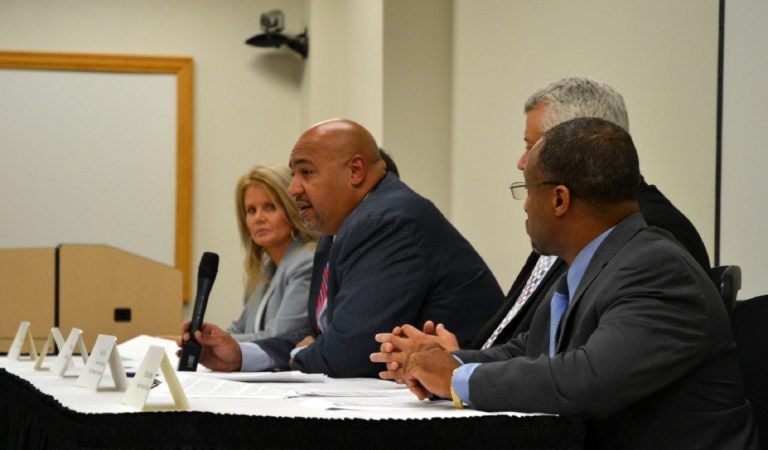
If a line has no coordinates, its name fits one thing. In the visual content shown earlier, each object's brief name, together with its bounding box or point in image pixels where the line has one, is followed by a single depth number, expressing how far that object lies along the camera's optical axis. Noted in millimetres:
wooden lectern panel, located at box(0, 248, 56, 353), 9453
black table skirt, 3016
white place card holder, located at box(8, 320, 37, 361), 5391
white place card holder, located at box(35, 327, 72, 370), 4855
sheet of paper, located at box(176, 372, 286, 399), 3726
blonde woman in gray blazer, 7004
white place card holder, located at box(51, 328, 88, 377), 4431
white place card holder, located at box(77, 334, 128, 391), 3846
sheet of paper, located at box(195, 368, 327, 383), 4418
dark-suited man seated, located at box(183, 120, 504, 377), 5031
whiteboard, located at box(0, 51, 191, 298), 14367
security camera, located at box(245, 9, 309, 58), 14336
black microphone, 4773
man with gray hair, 4262
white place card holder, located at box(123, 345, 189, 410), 3248
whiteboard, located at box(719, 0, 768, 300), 5051
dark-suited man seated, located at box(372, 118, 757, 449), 3119
